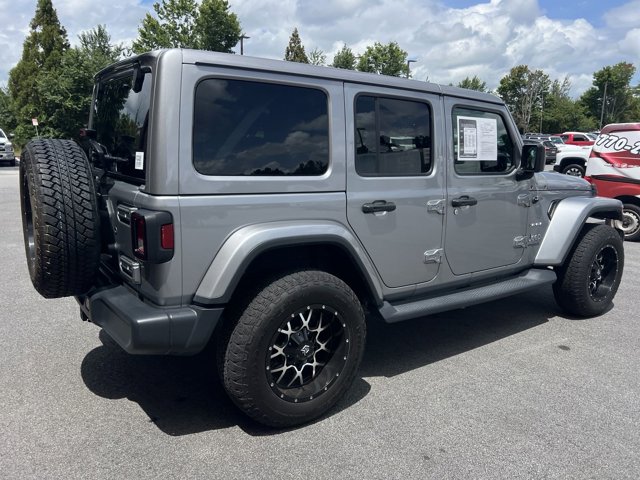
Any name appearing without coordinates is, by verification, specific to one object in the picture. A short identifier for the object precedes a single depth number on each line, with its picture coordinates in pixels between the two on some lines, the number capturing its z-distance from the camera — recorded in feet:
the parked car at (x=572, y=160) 54.03
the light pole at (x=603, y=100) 197.37
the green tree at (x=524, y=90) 197.67
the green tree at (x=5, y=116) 114.83
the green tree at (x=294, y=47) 139.03
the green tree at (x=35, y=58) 96.89
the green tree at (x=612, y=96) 201.36
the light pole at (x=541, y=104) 195.46
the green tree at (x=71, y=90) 77.82
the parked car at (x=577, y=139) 78.24
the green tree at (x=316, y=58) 117.29
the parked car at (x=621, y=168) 27.58
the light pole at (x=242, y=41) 90.46
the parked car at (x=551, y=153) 80.79
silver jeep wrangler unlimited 8.48
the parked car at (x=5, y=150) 75.00
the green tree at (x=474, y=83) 163.07
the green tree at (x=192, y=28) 100.53
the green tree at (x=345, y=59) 118.18
